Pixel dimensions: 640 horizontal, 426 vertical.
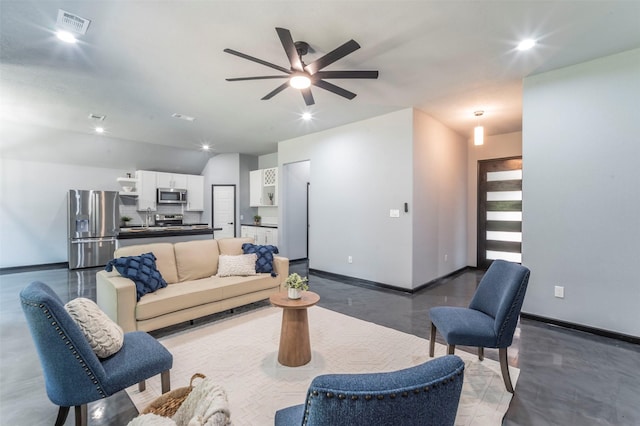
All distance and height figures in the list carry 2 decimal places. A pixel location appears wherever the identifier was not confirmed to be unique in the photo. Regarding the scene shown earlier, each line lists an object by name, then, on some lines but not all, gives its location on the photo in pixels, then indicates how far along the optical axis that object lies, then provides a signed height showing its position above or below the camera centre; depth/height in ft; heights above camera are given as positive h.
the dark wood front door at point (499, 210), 18.83 +0.06
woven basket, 4.44 -3.08
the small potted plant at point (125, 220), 23.26 -0.75
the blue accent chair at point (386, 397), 2.33 -1.55
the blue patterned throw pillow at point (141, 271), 9.46 -2.04
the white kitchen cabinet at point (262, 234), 23.28 -1.96
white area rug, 6.47 -4.32
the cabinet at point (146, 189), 24.12 +1.83
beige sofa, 8.96 -2.84
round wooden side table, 7.98 -3.49
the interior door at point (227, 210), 26.94 +0.07
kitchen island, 14.82 -1.39
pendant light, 14.35 +3.80
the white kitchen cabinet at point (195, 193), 26.58 +1.69
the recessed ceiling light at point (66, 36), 8.45 +5.24
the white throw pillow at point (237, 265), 12.19 -2.33
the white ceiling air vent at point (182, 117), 15.90 +5.32
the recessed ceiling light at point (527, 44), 8.93 +5.30
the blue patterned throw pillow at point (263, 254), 12.73 -1.98
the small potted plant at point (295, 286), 8.36 -2.21
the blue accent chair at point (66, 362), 4.68 -2.58
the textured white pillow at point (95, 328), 5.40 -2.26
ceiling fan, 7.50 +4.28
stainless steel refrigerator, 20.74 -1.17
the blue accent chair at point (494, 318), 6.79 -2.82
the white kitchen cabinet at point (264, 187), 24.31 +2.06
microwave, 24.81 +1.31
